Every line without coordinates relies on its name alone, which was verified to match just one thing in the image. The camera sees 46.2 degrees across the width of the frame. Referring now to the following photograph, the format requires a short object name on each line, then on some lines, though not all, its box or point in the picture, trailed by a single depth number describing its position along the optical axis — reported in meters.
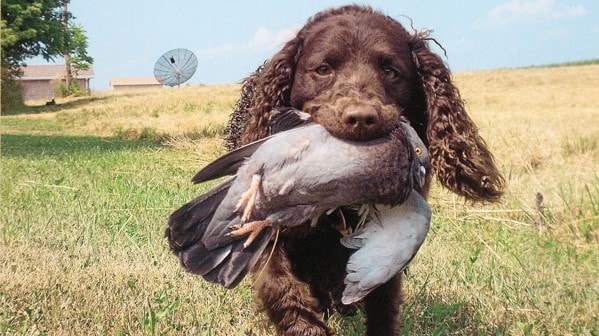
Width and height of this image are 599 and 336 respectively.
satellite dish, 43.00
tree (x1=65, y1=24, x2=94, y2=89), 48.08
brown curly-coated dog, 3.00
